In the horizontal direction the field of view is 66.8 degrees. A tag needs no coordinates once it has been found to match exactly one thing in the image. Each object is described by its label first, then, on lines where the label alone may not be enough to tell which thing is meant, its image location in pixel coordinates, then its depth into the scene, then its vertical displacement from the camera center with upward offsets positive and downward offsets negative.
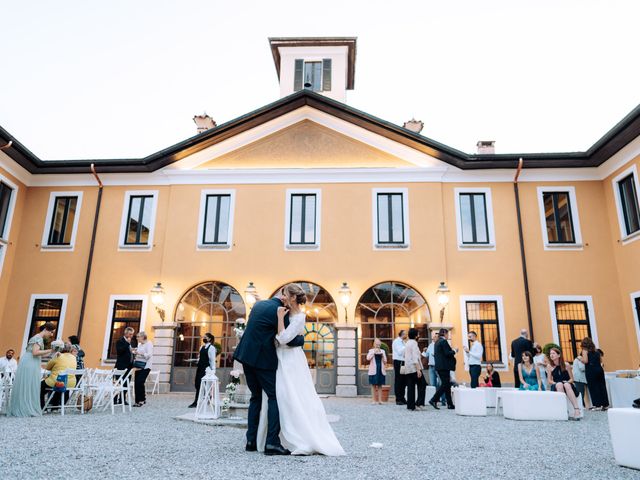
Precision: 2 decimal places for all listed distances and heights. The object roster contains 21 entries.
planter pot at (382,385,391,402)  12.62 -0.99
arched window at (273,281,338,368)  15.00 +0.83
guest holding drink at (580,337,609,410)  10.98 -0.40
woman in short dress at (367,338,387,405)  12.14 -0.32
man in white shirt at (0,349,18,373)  11.56 -0.33
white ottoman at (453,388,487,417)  9.77 -0.93
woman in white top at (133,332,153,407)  11.17 -0.31
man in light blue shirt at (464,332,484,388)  11.98 -0.08
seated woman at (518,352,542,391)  9.92 -0.35
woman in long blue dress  8.70 -0.63
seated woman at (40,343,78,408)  9.34 -0.35
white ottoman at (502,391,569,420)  8.89 -0.87
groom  5.10 -0.10
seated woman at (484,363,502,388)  12.52 -0.58
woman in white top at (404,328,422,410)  10.58 -0.26
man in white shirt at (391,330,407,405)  12.01 -0.29
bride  5.09 -0.52
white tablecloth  10.80 -0.72
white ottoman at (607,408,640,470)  4.69 -0.74
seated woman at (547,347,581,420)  9.08 -0.40
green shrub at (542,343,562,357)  11.39 +0.18
